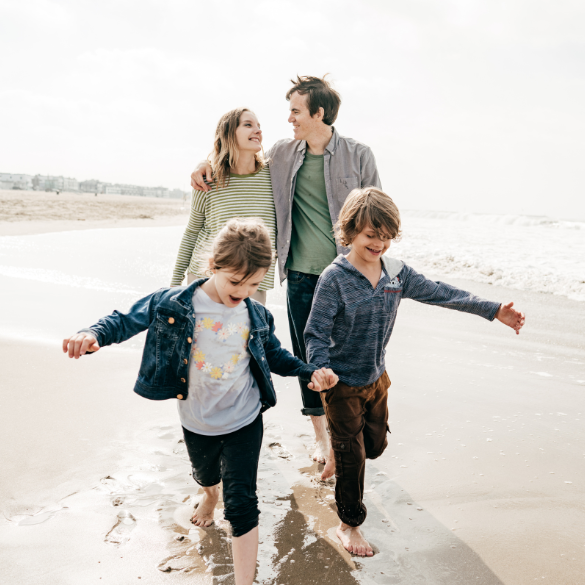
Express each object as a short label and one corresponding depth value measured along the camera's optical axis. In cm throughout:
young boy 231
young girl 197
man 309
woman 297
